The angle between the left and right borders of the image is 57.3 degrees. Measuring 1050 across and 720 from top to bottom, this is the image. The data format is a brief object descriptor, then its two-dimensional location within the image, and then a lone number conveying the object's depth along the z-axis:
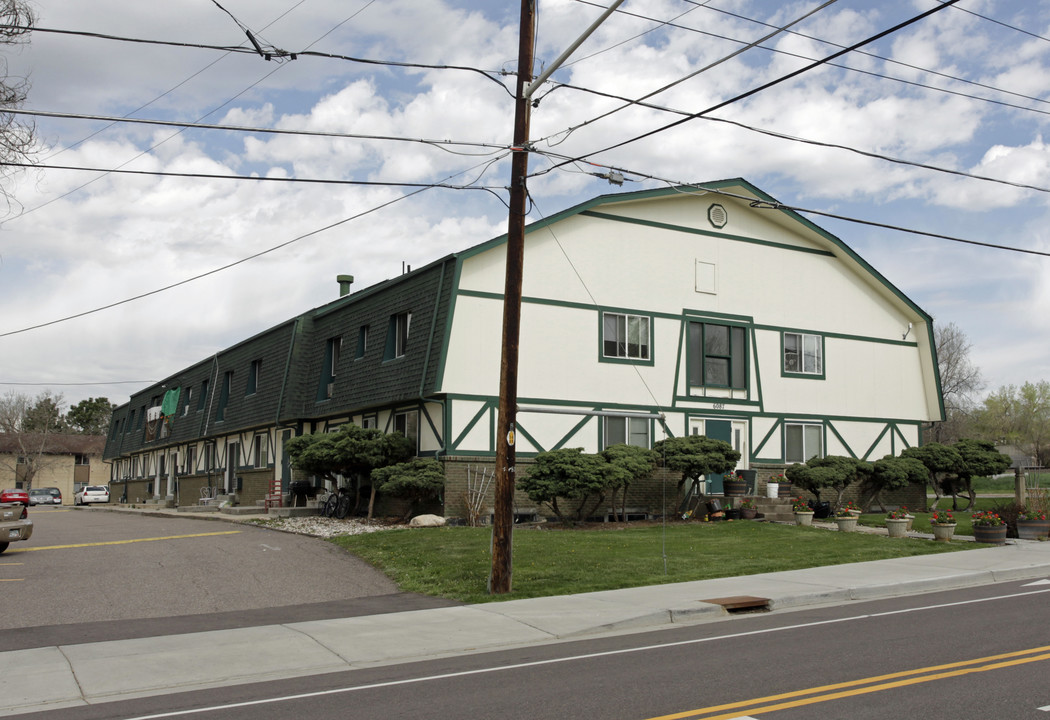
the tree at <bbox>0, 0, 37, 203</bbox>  12.96
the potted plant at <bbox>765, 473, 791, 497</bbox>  28.70
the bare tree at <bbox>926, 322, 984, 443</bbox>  66.88
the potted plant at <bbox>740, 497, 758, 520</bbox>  26.91
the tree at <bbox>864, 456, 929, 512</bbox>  29.94
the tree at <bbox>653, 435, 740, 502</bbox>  25.83
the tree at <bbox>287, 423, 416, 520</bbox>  25.56
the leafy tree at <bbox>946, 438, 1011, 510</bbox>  30.66
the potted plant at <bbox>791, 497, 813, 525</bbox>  25.33
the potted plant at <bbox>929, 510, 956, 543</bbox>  20.94
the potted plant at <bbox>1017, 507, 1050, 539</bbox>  21.47
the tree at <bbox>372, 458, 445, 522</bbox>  23.95
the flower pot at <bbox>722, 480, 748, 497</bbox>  27.72
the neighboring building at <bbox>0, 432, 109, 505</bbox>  81.69
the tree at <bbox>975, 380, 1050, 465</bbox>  77.19
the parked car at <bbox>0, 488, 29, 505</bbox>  47.17
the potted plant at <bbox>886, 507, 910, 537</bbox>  22.33
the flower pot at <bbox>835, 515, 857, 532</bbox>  23.27
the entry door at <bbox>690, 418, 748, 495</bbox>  29.11
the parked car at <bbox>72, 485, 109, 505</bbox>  60.91
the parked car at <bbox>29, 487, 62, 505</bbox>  65.31
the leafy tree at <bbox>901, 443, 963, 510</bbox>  30.83
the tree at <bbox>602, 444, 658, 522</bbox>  24.45
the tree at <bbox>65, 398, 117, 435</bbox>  112.12
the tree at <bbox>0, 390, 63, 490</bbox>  81.19
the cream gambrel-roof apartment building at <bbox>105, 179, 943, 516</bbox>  25.67
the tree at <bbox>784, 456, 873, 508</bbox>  28.39
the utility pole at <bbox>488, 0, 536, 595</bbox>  14.91
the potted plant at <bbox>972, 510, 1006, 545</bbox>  20.56
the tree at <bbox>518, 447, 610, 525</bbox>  23.73
